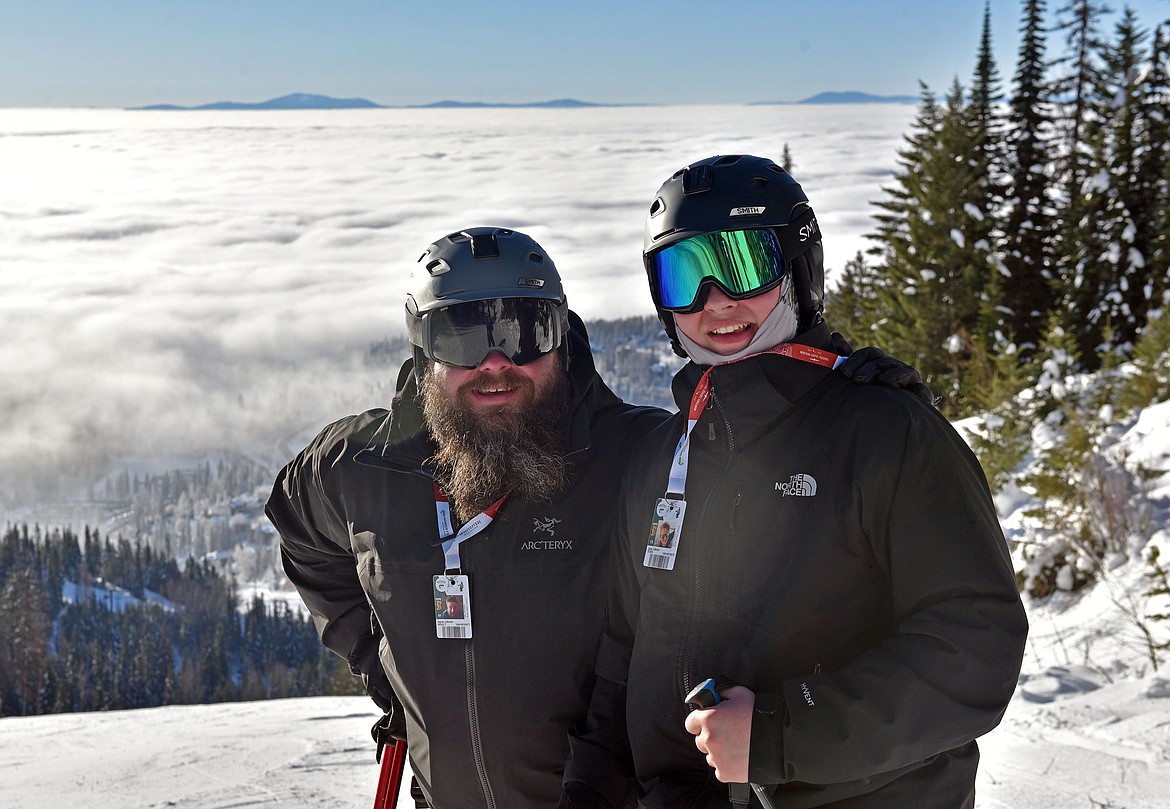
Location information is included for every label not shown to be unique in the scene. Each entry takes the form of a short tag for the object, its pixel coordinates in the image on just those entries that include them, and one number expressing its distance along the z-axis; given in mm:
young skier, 1858
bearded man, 2881
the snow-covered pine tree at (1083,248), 29531
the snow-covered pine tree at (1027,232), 30359
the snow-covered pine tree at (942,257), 29391
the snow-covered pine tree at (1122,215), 29141
